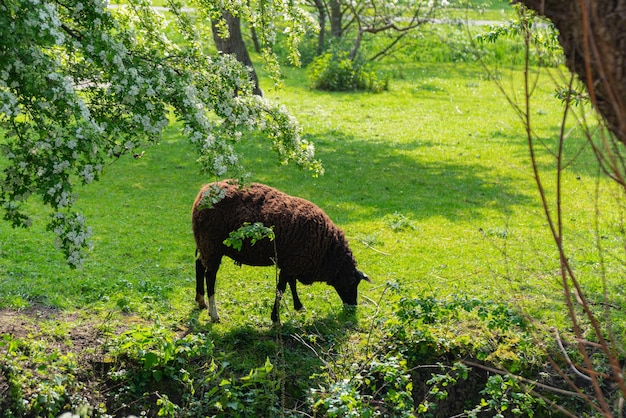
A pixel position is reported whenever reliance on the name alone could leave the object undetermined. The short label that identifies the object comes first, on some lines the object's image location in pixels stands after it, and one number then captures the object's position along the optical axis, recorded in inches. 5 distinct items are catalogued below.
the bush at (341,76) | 1999.3
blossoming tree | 459.8
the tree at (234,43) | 1438.2
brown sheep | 694.5
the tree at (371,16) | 1849.2
